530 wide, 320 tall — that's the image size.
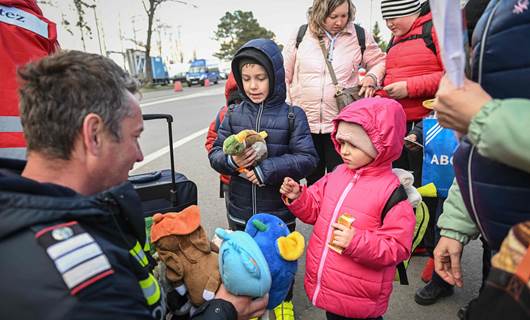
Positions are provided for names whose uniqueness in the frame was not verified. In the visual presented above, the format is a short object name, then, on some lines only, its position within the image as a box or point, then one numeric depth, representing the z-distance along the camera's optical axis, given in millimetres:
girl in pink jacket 1689
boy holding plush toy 2377
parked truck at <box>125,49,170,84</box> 33875
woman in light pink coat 2905
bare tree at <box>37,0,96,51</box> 28953
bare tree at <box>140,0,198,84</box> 31172
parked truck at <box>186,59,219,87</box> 36469
